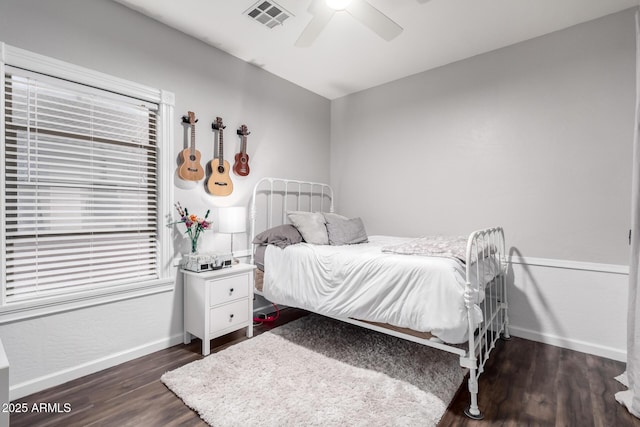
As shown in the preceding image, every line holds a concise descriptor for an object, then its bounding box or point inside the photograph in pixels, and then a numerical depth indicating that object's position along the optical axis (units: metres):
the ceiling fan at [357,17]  1.97
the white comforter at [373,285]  1.83
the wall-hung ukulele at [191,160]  2.64
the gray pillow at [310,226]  2.96
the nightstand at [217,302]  2.45
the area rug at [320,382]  1.71
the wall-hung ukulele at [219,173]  2.85
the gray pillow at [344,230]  3.05
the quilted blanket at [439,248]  2.04
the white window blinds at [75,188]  1.92
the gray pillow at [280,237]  2.87
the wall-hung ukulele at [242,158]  3.09
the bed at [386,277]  1.83
